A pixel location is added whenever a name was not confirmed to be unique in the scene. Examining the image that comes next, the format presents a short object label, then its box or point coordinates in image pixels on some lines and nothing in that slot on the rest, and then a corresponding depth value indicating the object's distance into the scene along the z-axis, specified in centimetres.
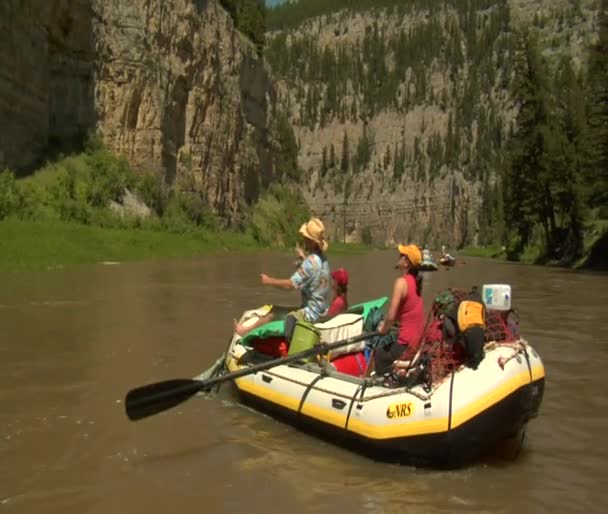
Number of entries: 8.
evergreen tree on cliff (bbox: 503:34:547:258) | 3781
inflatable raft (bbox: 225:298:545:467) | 534
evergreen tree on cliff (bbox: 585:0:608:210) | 2953
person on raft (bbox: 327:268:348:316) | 789
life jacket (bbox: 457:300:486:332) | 565
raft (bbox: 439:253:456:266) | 3050
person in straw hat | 740
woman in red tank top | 641
